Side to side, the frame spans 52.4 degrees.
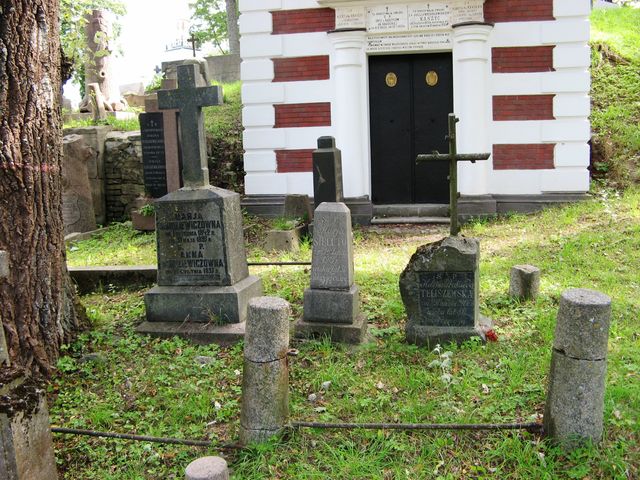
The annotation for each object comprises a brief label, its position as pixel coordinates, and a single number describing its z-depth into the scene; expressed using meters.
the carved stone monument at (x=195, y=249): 5.35
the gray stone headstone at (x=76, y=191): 11.12
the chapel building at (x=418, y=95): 9.95
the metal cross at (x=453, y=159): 4.95
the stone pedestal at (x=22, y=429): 2.83
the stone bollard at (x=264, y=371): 3.48
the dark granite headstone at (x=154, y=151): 10.96
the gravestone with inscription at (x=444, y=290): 4.75
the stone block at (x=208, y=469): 2.83
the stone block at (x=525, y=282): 5.62
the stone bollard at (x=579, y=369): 3.31
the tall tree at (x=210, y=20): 31.09
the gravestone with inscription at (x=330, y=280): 5.11
